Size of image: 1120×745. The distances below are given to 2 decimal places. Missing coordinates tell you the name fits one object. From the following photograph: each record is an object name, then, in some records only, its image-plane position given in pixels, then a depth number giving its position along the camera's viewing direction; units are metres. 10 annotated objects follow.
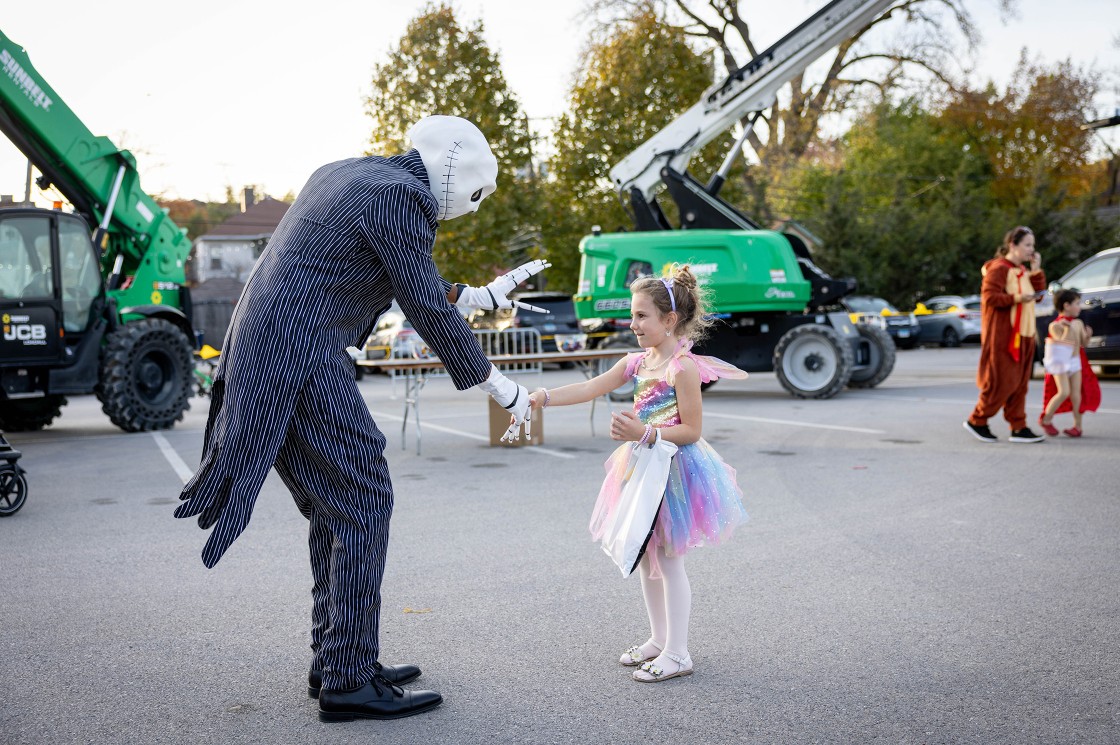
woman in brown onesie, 9.31
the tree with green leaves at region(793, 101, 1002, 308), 35.34
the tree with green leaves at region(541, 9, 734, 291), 28.94
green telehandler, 11.23
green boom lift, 14.64
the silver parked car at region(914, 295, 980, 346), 30.86
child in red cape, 9.81
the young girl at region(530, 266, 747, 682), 3.74
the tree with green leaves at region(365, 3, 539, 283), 27.55
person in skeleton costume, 3.19
